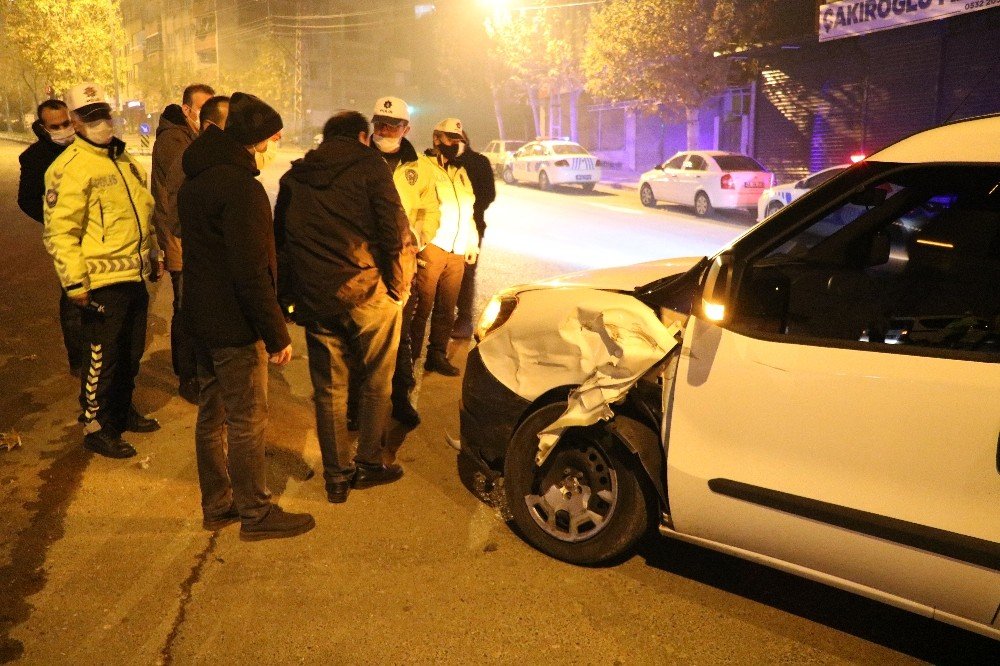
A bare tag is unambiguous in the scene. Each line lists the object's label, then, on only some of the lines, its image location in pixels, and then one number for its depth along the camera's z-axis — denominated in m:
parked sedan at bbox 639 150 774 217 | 19.27
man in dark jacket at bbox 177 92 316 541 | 3.77
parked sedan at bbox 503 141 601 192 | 26.06
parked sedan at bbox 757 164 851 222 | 16.41
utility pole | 64.45
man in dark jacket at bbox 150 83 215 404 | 5.80
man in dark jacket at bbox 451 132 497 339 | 7.17
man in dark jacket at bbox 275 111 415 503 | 4.32
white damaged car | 2.82
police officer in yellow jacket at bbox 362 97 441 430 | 5.14
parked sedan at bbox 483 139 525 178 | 30.86
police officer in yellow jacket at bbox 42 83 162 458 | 4.78
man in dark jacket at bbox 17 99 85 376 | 5.95
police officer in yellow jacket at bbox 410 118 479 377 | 6.39
